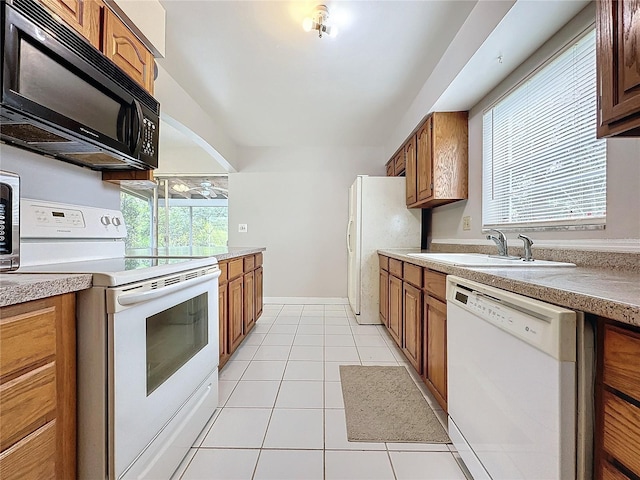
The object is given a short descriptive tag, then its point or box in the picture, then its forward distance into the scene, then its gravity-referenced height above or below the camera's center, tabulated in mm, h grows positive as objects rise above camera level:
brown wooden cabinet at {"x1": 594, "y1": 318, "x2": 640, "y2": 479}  620 -348
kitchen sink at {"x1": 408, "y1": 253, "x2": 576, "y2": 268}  1475 -116
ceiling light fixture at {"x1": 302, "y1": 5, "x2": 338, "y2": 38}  1912 +1421
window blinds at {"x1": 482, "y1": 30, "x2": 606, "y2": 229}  1506 +547
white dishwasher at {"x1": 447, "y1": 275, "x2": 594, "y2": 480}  744 -432
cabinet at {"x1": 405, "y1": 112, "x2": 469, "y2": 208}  2740 +765
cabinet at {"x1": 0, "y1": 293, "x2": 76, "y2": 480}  696 -383
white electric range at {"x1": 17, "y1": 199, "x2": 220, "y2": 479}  914 -378
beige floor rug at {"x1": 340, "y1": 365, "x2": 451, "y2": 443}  1556 -994
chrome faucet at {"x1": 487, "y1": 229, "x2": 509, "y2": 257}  1906 -21
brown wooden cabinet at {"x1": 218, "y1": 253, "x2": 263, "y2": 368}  2219 -524
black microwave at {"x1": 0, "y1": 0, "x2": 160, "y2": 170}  947 +543
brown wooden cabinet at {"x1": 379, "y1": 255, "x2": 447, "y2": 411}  1671 -548
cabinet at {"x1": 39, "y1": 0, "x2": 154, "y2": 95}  1216 +944
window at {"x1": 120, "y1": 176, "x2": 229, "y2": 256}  5043 +475
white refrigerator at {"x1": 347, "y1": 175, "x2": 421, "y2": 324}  3631 +167
